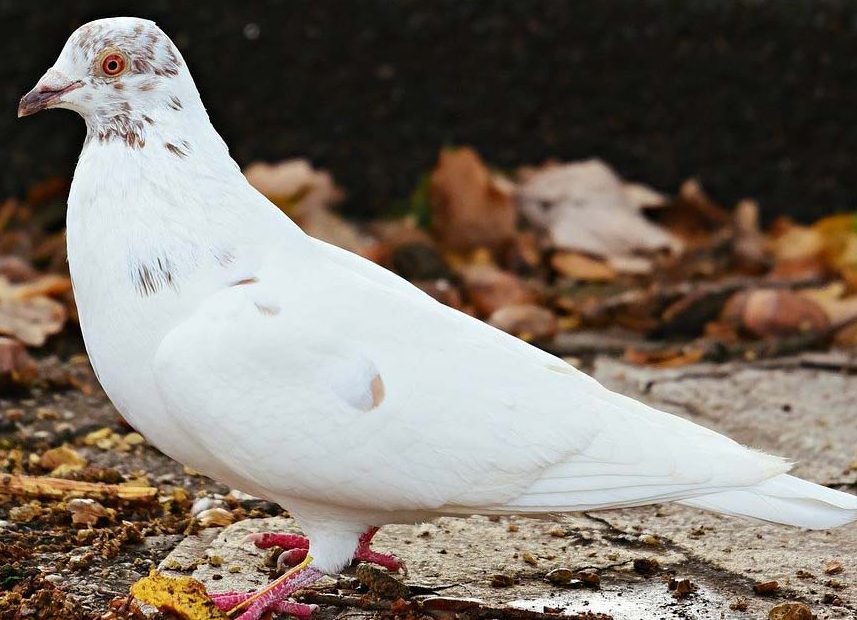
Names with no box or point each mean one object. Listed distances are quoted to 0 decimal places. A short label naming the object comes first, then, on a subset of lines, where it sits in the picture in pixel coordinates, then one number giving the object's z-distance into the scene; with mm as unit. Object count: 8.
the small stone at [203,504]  7156
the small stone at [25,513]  6805
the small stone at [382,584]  6062
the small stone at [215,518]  6977
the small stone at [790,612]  5755
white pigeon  5574
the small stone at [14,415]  8297
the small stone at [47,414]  8398
